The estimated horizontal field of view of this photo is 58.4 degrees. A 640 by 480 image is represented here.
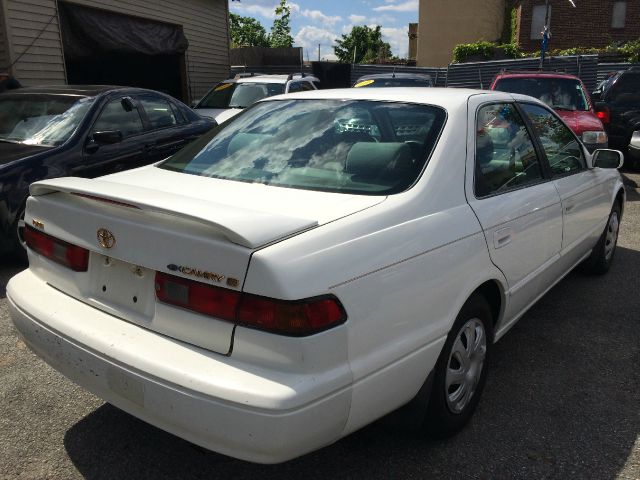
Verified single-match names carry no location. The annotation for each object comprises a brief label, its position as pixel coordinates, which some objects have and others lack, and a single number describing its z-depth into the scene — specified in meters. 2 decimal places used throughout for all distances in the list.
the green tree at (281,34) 52.53
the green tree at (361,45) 68.69
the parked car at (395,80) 11.59
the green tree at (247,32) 56.38
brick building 31.28
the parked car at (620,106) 10.18
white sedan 1.84
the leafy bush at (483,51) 28.31
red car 8.03
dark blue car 4.91
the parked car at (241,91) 10.12
